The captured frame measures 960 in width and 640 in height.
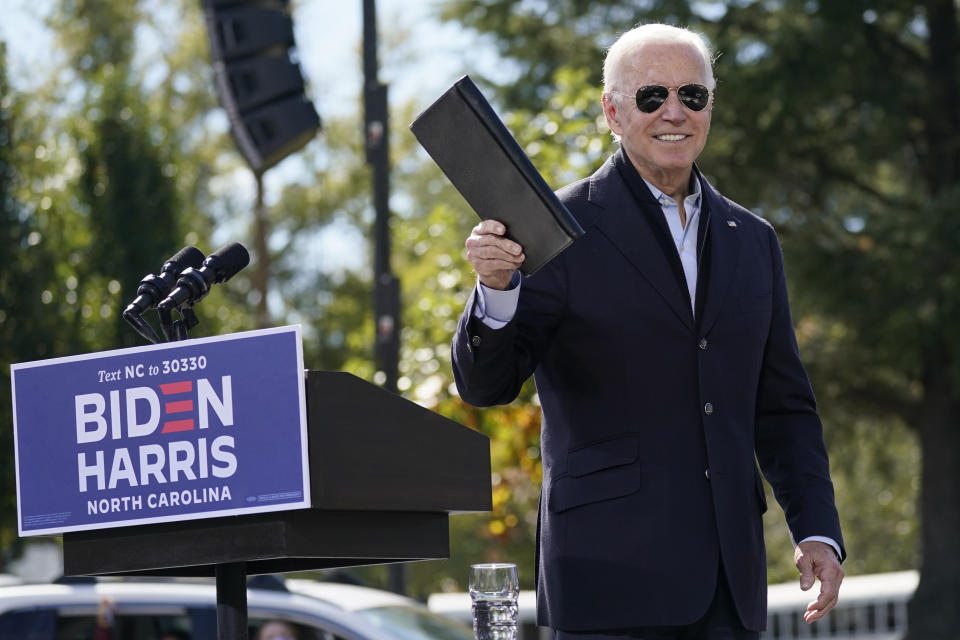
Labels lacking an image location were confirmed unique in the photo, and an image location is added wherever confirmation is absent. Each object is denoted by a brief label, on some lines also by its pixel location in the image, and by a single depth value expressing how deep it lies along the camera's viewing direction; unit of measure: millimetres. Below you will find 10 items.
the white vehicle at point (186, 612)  14172
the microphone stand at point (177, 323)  6551
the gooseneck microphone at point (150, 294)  6523
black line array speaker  19422
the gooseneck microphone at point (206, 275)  6504
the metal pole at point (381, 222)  21500
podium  5687
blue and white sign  5672
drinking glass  8789
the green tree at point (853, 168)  34500
